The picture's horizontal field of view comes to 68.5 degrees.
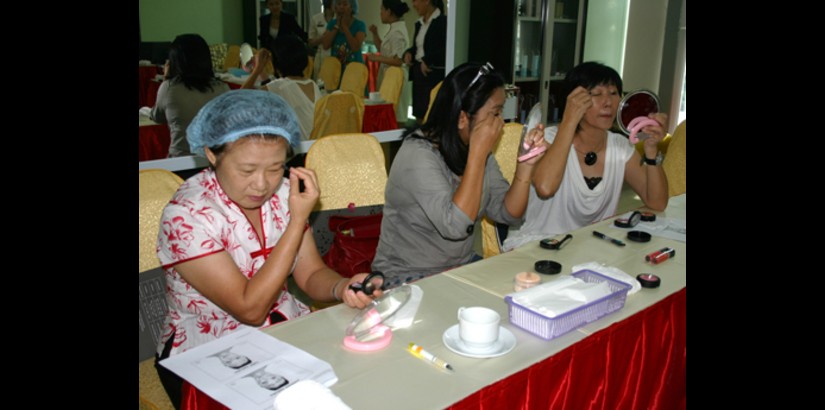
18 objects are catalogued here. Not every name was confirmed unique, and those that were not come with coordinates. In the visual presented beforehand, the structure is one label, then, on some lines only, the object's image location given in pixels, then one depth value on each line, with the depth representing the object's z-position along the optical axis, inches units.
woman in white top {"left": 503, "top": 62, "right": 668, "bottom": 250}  84.2
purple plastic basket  47.8
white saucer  44.9
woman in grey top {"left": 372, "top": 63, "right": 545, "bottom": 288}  69.9
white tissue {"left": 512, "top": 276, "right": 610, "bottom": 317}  49.1
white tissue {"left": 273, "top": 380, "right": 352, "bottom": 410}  34.9
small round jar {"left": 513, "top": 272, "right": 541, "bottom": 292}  57.6
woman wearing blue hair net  54.1
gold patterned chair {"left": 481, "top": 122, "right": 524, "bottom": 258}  107.3
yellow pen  43.4
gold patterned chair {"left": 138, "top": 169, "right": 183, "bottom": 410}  66.2
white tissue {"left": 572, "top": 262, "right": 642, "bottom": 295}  57.1
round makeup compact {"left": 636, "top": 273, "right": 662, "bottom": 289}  58.5
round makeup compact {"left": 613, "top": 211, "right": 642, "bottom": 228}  77.8
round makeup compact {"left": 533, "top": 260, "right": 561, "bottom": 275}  61.9
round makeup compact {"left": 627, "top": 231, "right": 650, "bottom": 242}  72.4
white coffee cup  45.3
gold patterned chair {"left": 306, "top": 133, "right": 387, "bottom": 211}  88.0
